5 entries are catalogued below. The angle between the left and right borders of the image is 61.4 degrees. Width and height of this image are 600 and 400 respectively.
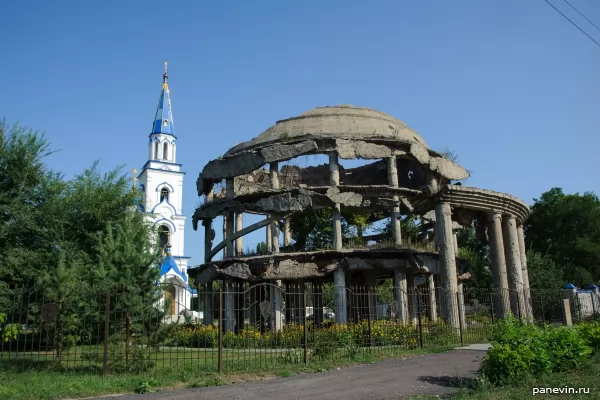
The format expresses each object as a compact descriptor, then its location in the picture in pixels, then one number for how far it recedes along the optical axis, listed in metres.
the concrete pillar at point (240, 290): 25.06
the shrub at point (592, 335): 11.33
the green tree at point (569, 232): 44.25
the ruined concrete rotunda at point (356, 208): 21.84
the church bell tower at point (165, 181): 51.59
